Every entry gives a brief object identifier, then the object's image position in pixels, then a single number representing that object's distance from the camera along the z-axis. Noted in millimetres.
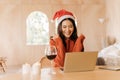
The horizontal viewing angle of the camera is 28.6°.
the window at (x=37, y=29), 7316
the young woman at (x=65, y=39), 2355
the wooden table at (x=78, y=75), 1582
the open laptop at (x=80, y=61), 1768
